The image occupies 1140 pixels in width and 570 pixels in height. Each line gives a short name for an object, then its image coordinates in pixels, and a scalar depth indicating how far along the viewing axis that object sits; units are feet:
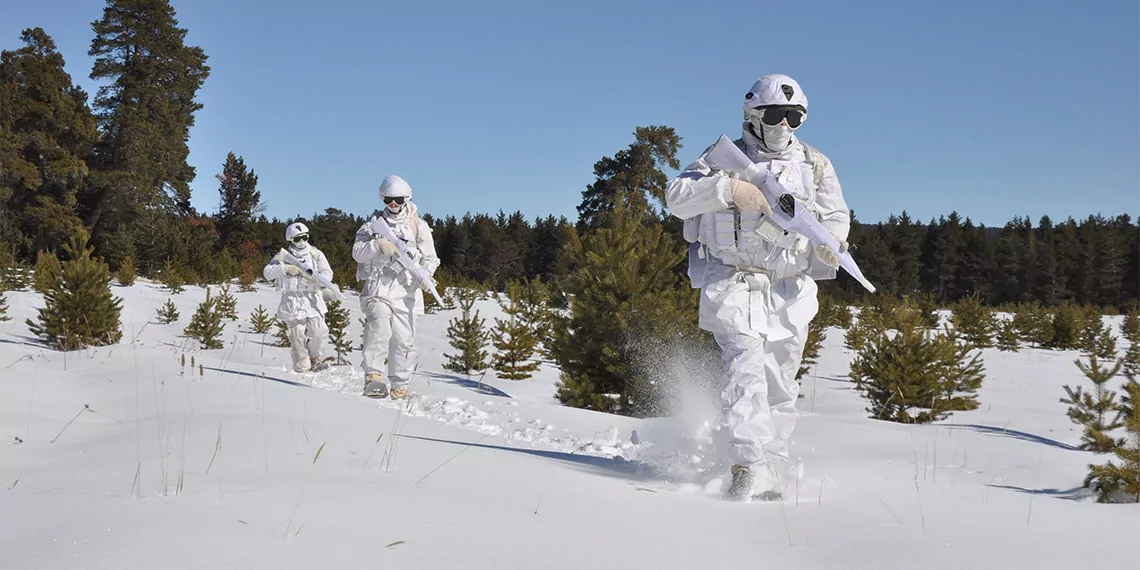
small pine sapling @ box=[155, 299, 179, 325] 61.87
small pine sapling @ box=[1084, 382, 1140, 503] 15.90
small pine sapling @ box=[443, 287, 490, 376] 48.32
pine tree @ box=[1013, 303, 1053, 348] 75.68
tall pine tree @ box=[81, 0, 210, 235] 105.40
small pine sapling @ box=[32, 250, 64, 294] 40.47
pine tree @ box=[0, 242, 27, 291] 64.03
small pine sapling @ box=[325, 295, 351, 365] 51.01
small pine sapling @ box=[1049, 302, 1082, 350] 74.59
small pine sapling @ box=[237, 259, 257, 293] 89.01
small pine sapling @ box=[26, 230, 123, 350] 39.09
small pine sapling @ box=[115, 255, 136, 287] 76.95
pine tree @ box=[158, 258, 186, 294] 75.51
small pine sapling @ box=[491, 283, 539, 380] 46.75
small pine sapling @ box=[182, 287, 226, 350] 52.70
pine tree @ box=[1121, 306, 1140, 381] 73.09
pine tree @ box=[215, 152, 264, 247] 140.89
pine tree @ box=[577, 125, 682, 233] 114.42
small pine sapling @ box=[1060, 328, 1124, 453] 18.02
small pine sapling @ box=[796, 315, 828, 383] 45.34
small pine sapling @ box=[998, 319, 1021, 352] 69.21
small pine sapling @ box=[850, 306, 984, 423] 30.89
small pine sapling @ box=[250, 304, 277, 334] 61.87
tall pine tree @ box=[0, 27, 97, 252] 98.58
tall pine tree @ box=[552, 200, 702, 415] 29.27
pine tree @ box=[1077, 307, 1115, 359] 74.33
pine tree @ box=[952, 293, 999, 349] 68.28
